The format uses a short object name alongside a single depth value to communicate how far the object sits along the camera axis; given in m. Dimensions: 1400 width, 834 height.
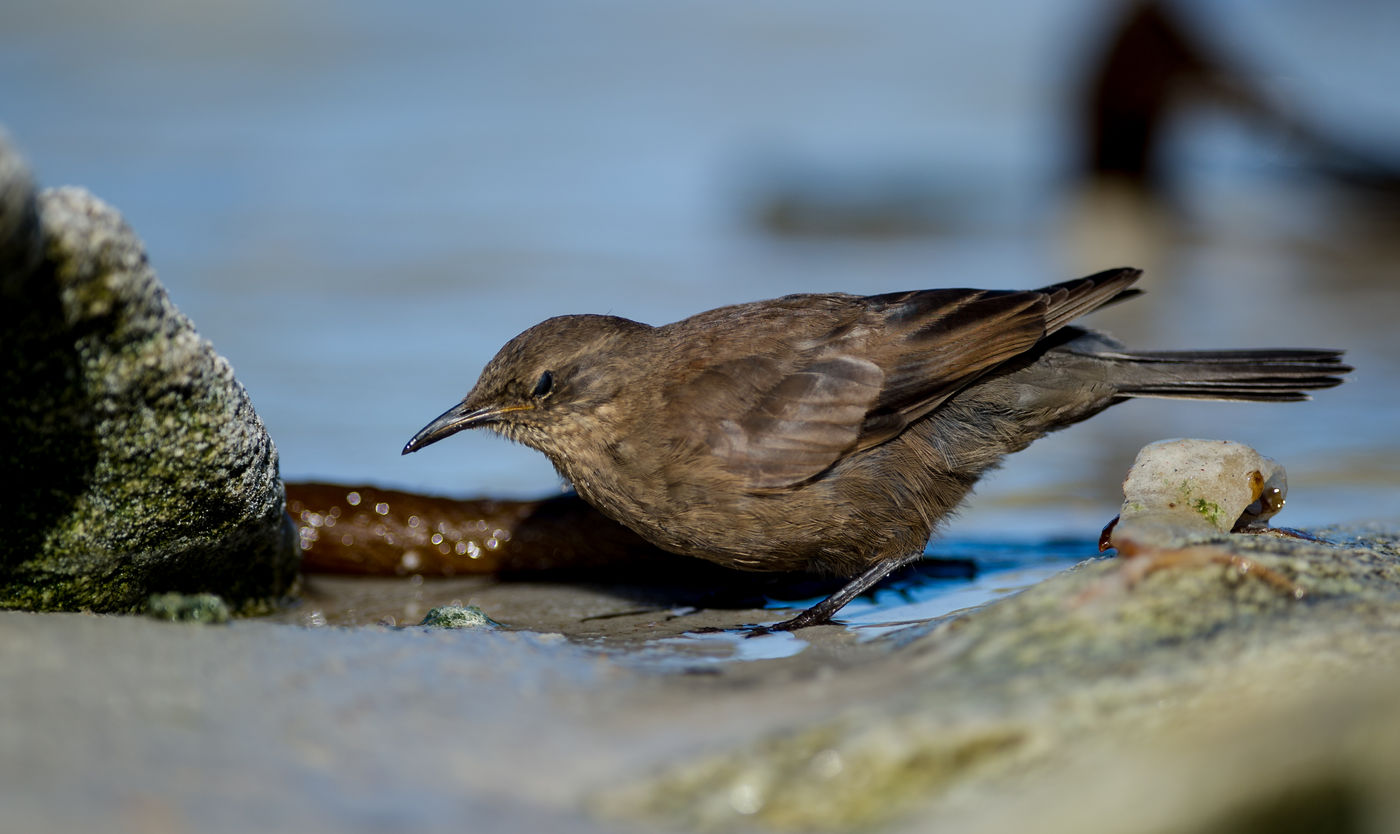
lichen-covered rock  6.53
